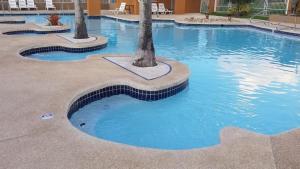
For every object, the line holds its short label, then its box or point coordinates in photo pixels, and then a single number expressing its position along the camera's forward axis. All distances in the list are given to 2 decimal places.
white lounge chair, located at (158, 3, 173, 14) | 18.80
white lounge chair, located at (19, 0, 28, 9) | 17.65
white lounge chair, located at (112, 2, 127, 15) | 18.64
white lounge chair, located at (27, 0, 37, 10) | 17.91
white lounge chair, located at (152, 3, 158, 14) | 18.26
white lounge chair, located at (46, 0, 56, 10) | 18.60
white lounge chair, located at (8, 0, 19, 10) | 17.35
